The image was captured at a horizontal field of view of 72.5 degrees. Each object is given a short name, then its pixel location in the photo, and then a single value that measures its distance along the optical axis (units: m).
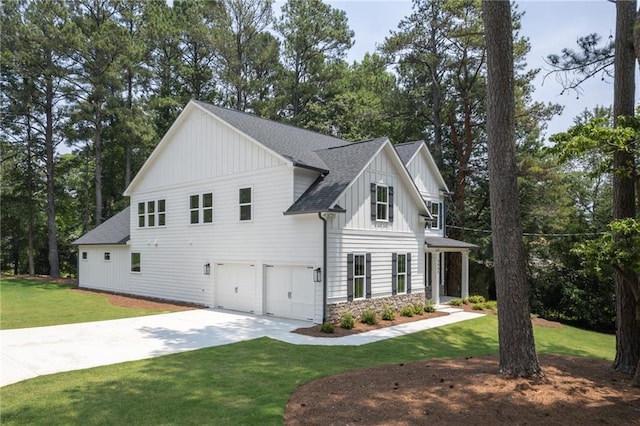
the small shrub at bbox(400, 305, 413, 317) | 16.53
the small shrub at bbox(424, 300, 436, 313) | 17.67
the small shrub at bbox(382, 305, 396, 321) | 15.52
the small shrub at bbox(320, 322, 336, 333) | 12.77
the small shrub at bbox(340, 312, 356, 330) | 13.63
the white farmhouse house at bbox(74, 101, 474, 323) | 14.70
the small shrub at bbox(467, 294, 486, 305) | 20.86
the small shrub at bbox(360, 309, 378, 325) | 14.54
